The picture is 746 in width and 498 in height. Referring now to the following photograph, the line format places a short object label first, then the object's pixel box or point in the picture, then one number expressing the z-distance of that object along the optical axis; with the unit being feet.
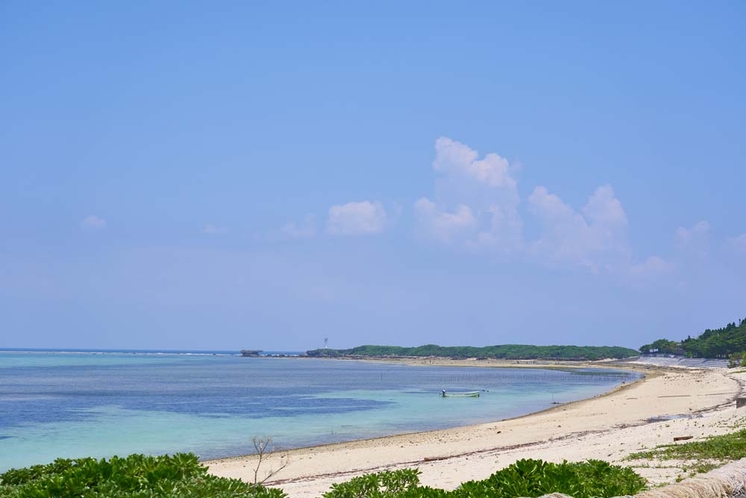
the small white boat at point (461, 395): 212.84
